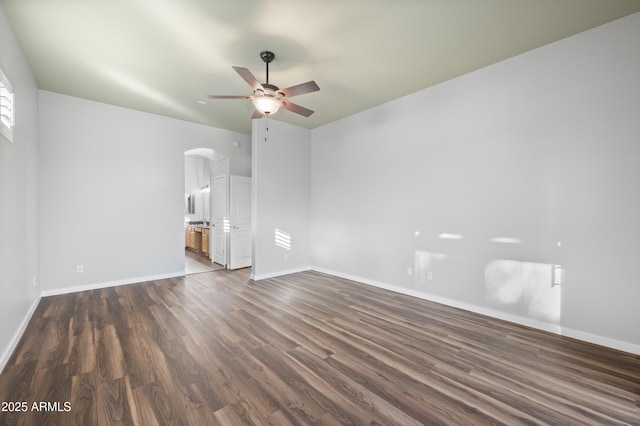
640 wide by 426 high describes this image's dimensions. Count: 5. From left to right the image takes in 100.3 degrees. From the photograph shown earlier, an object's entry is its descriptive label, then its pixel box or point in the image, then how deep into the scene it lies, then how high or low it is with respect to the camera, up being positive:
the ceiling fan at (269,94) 2.82 +1.32
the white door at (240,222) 6.21 -0.27
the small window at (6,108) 2.42 +0.97
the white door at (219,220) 6.42 -0.24
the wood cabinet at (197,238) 8.10 -0.90
